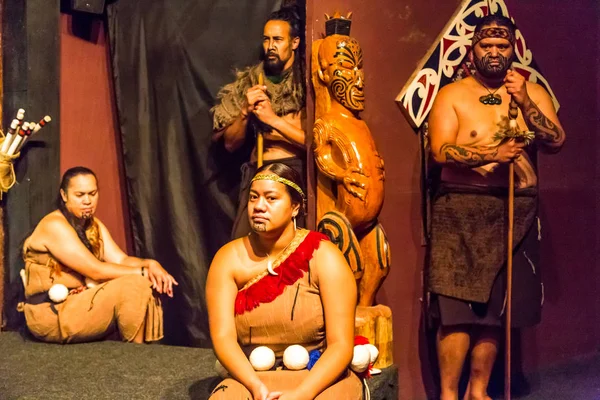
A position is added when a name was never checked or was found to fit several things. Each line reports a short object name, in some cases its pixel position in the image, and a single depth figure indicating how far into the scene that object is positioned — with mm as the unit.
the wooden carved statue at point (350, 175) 3807
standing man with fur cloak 4383
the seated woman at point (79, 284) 4621
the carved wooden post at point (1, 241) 5175
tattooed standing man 4066
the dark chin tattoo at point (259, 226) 3090
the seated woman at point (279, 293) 3047
